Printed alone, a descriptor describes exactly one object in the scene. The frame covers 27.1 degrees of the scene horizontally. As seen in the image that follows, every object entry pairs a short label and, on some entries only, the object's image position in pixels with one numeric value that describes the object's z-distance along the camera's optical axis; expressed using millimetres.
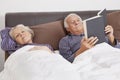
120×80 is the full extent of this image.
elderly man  2213
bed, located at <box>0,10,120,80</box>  1463
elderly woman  2135
